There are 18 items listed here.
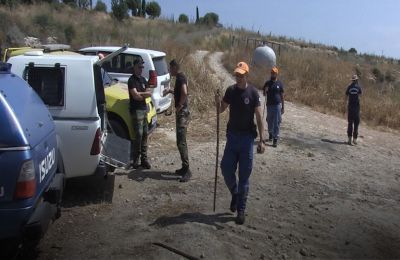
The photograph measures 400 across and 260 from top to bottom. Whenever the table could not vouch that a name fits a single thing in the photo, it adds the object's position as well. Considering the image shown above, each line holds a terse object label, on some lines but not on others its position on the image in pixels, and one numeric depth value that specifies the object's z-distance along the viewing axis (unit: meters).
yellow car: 8.47
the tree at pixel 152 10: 68.06
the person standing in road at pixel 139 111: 8.11
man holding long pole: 6.09
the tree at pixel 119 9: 49.84
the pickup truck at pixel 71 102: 6.06
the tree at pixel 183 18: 66.71
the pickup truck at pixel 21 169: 3.92
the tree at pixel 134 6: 64.38
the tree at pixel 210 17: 69.31
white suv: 11.60
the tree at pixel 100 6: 56.68
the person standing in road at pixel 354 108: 12.11
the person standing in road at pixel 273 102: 10.99
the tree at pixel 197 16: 66.35
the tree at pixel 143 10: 66.87
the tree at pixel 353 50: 69.09
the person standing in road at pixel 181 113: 7.84
